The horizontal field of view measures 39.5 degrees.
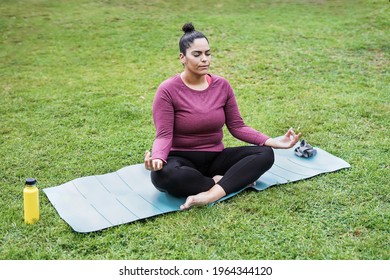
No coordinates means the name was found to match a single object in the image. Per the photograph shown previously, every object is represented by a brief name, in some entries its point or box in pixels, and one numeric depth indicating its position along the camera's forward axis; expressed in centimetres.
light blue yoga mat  378
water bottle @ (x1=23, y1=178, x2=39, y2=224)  359
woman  396
